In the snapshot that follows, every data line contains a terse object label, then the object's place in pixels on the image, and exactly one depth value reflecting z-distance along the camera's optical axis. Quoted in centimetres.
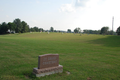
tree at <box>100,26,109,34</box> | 11004
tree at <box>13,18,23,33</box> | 10571
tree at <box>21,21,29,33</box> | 11149
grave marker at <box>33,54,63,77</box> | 538
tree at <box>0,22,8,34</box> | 10010
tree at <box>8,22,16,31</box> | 9962
